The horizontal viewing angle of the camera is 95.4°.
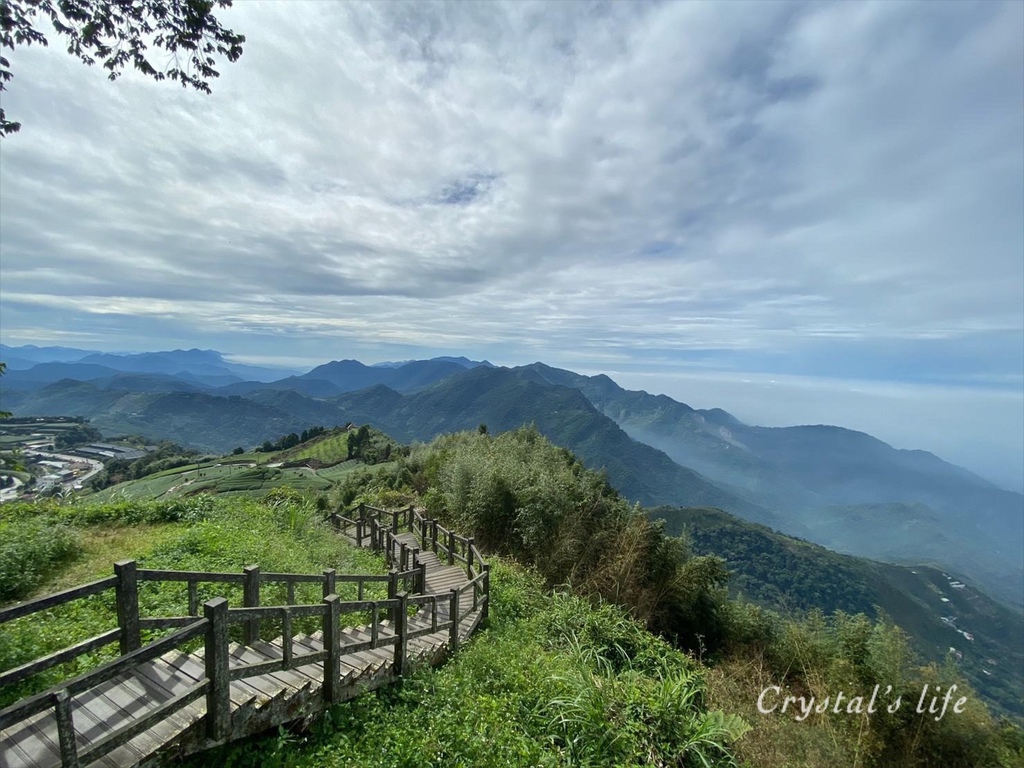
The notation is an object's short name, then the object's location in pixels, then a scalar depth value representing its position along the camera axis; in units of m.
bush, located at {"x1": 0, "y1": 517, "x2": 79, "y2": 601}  7.39
